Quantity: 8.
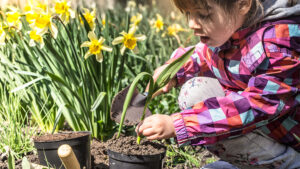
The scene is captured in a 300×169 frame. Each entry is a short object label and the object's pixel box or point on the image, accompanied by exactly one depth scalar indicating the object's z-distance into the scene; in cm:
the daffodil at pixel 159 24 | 351
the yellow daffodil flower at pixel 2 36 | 211
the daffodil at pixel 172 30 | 343
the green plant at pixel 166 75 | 150
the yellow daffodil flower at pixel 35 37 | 191
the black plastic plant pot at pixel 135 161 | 143
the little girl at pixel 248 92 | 140
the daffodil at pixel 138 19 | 313
